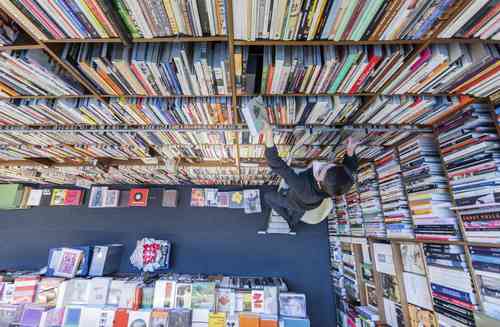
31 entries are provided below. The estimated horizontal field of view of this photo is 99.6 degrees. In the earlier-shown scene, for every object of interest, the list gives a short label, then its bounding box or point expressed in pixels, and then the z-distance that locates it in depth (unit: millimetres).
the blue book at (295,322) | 2395
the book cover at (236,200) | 3377
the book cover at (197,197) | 3406
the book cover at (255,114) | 1167
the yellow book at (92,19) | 796
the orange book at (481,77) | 977
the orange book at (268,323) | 2357
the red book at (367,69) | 973
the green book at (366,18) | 774
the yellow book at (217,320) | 2412
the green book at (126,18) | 800
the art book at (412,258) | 1642
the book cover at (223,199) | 3387
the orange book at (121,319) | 2438
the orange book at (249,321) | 2361
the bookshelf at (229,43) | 844
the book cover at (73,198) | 3439
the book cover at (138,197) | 3400
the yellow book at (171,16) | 787
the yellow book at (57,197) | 3469
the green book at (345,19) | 779
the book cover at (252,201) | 3324
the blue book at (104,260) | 2889
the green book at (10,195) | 3393
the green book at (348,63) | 966
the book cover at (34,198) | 3463
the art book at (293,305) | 2512
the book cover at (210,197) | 3402
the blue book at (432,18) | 758
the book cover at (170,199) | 3377
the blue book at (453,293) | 1237
